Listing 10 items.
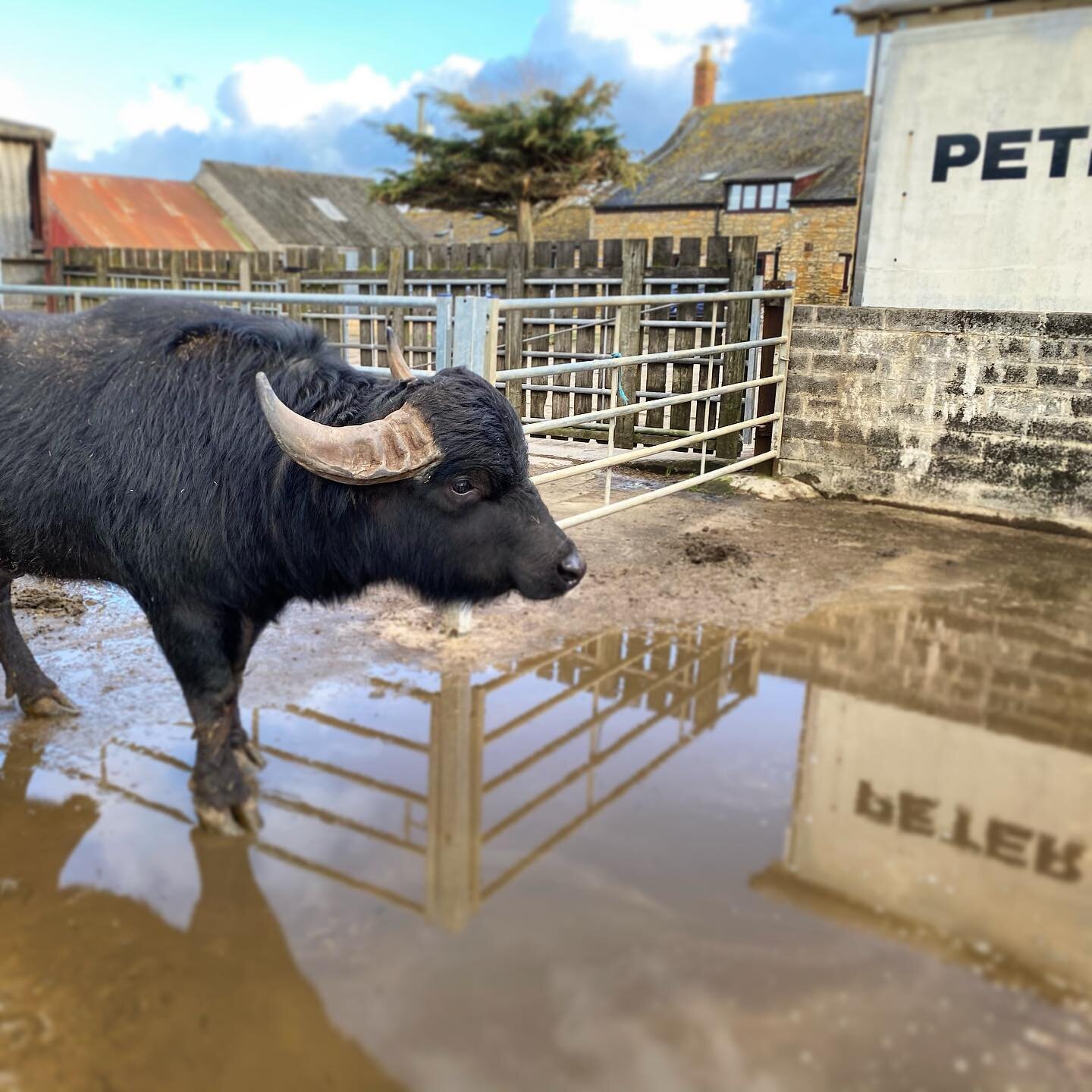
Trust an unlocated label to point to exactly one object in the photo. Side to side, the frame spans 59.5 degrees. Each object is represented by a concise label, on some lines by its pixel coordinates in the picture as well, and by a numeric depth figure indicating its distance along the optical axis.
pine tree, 22.58
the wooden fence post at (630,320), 8.25
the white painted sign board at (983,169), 6.60
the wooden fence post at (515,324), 8.93
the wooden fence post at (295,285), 11.16
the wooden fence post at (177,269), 13.32
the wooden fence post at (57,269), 15.02
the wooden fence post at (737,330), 7.44
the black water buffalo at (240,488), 2.77
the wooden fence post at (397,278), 10.31
